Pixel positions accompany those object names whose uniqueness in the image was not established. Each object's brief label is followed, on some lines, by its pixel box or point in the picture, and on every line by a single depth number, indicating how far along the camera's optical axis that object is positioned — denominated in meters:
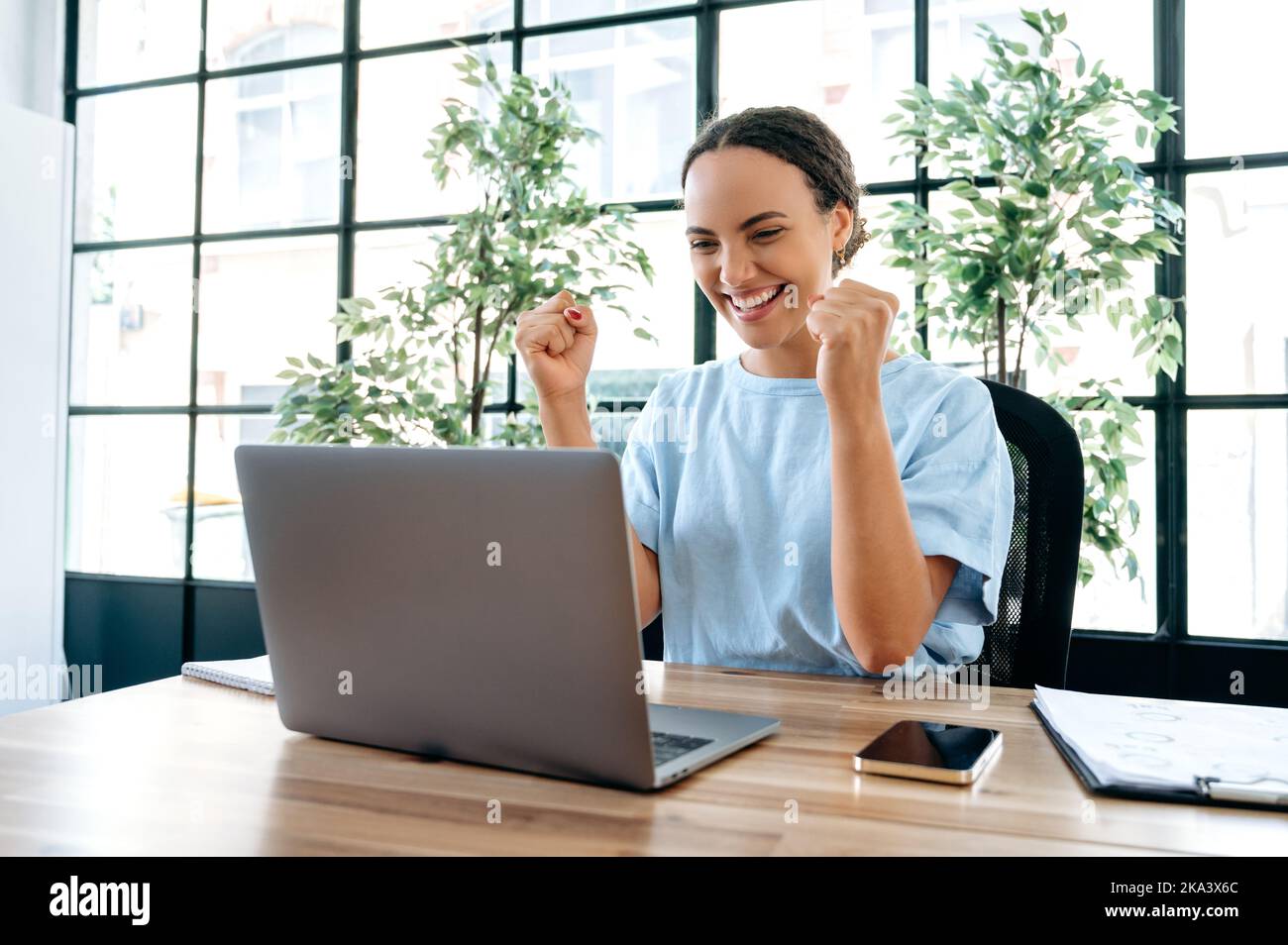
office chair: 1.23
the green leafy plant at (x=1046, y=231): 2.18
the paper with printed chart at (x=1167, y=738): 0.71
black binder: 0.67
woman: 1.12
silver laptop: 0.66
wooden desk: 0.62
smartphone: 0.73
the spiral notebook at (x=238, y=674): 1.05
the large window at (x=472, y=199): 2.57
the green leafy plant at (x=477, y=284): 2.68
